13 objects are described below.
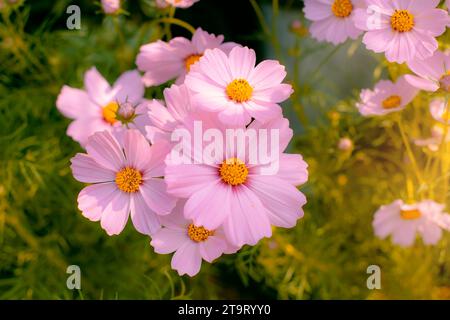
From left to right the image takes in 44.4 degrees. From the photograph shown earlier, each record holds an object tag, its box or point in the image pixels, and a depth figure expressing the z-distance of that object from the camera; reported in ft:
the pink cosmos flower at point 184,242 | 2.20
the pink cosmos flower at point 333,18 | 2.69
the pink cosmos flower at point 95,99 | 3.14
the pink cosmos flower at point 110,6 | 2.99
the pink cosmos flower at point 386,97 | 2.77
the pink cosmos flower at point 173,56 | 2.66
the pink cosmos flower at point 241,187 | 1.99
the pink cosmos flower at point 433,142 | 2.90
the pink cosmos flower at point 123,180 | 2.12
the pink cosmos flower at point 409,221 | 3.05
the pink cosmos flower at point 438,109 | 2.83
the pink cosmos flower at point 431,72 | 2.43
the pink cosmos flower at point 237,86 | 2.06
